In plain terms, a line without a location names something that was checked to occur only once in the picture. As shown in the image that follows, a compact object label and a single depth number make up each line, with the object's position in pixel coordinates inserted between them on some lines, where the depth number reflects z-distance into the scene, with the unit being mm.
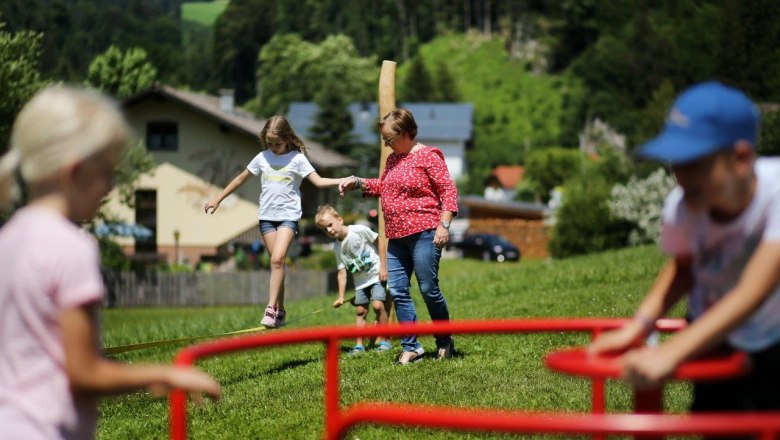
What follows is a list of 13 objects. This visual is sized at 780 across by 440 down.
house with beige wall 50125
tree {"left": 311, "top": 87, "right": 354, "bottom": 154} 88125
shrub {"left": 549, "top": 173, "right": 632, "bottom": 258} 49469
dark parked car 66562
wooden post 12781
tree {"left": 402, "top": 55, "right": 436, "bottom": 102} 139375
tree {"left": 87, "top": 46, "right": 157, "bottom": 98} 60500
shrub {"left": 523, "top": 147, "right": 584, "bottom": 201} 104375
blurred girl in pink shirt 3281
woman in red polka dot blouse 9984
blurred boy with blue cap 3592
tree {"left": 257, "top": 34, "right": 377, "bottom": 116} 104750
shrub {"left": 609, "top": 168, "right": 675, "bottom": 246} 47625
